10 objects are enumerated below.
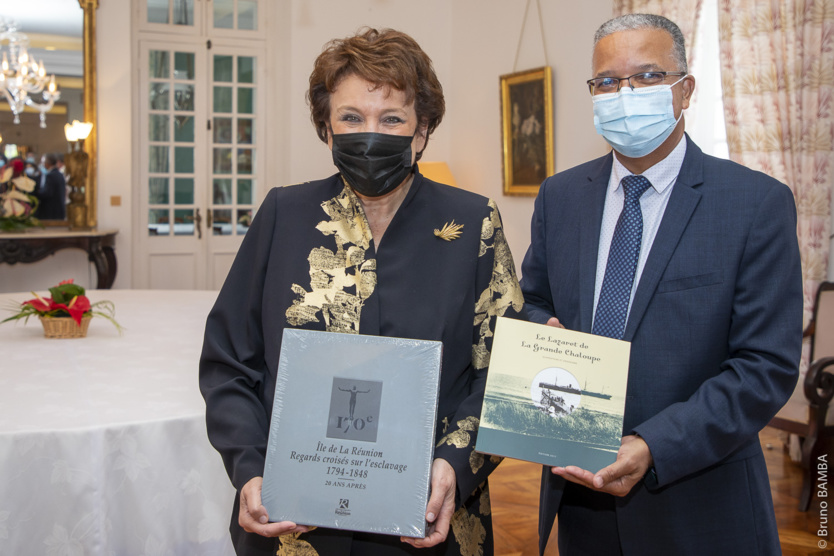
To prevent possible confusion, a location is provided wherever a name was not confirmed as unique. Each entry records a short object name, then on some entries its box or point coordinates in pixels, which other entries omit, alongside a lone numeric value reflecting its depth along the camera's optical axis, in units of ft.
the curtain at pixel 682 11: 15.16
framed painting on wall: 20.12
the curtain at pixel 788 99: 13.10
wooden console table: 20.72
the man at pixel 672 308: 4.58
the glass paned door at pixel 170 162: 24.64
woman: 4.37
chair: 11.90
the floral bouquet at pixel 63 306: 10.02
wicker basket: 10.04
